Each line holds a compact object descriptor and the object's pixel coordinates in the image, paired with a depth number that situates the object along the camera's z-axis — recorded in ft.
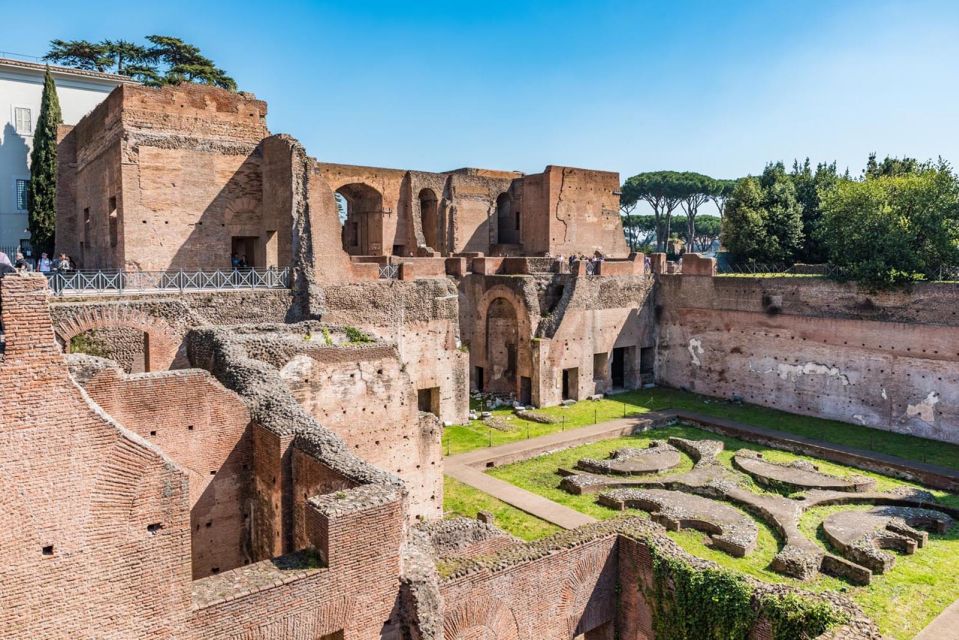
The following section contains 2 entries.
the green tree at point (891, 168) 102.37
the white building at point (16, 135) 92.63
